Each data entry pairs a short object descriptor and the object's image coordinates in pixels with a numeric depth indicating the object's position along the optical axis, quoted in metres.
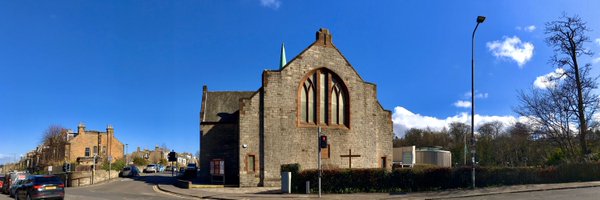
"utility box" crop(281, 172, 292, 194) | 28.42
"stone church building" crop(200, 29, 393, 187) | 35.22
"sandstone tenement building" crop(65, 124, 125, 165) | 78.38
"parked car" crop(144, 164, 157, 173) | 73.12
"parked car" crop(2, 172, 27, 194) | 36.01
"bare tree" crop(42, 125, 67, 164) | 77.00
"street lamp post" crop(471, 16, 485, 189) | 25.69
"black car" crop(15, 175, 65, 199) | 24.59
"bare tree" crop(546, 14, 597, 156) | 33.25
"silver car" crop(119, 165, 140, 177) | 56.12
